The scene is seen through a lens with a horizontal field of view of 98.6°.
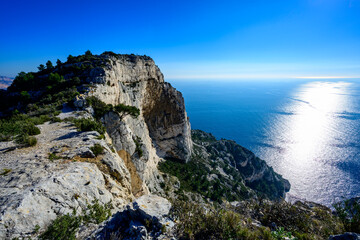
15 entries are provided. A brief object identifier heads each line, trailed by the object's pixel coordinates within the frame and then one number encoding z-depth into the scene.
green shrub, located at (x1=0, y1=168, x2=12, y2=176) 7.59
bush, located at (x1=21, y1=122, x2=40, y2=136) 12.48
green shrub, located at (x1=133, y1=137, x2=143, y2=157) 22.88
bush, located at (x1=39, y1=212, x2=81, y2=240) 4.91
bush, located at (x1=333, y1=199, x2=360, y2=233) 6.29
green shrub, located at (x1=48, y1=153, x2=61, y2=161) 8.93
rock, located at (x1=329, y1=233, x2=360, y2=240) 4.88
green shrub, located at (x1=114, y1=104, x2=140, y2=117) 20.91
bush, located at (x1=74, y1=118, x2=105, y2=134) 13.31
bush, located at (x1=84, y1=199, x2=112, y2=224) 6.30
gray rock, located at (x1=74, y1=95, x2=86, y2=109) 19.01
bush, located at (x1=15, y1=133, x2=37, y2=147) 10.67
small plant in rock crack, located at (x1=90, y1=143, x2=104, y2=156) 10.43
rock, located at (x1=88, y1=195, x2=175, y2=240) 5.43
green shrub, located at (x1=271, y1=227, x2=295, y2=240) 5.85
